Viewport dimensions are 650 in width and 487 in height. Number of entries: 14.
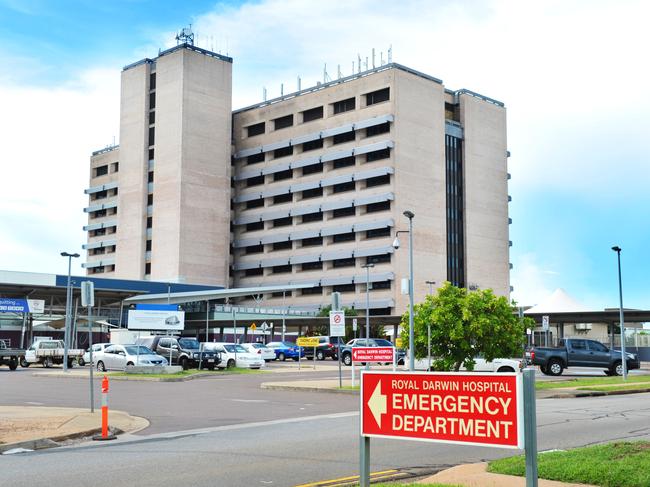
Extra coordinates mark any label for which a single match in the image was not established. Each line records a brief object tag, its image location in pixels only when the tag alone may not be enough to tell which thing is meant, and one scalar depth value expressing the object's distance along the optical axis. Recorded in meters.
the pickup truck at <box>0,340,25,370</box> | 44.91
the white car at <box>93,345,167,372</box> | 40.56
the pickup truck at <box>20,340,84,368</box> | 49.75
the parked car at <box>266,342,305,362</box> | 64.19
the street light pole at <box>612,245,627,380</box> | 36.47
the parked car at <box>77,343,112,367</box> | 45.97
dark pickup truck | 40.31
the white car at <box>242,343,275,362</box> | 58.43
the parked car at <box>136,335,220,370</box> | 43.12
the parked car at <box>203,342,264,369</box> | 45.09
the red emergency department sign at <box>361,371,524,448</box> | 6.09
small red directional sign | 26.22
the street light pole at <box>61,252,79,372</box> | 42.50
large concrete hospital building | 94.38
